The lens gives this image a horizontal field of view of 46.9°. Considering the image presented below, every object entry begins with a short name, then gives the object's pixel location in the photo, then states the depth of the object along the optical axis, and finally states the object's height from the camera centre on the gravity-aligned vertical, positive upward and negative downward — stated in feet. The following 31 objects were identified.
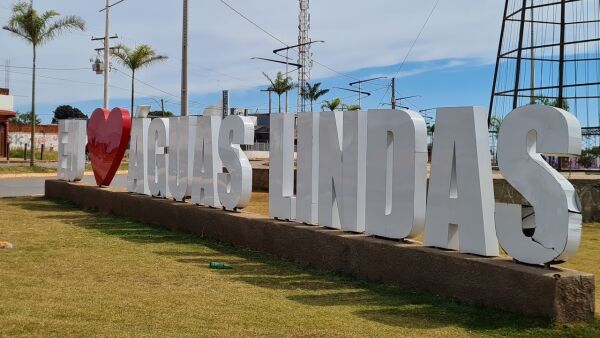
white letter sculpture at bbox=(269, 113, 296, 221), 34.83 +0.16
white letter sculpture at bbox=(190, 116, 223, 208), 40.70 +0.28
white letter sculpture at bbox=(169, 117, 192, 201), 43.47 +0.60
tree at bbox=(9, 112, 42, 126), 328.62 +21.99
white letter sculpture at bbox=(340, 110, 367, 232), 29.50 -0.01
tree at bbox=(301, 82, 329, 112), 218.79 +24.86
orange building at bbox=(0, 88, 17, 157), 135.23 +9.47
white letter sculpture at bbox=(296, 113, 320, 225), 32.22 -0.06
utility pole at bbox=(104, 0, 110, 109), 105.40 +16.89
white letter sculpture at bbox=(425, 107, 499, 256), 23.79 -0.52
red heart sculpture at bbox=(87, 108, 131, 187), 53.42 +2.03
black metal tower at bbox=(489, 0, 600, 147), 50.01 +8.72
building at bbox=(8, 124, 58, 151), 185.57 +7.70
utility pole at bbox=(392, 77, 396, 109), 137.93 +14.75
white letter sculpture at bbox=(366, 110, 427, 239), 26.37 -0.11
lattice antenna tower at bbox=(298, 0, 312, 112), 195.11 +37.56
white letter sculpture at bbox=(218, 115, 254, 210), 37.47 +0.30
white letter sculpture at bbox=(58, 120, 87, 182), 60.44 +1.40
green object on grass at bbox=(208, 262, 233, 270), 29.84 -4.27
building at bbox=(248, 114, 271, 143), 257.14 +13.42
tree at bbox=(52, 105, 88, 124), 358.23 +27.45
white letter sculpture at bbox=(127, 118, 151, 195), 49.29 +0.61
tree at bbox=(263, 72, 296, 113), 216.54 +25.85
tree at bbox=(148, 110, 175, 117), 319.51 +25.22
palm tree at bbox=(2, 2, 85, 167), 105.91 +21.40
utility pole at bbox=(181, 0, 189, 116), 56.24 +7.76
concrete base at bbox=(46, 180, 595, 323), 20.29 -3.44
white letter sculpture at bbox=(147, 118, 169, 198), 46.37 +0.67
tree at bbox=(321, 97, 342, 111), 225.76 +21.54
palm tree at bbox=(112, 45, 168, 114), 137.18 +21.69
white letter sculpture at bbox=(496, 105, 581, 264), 20.57 -0.42
